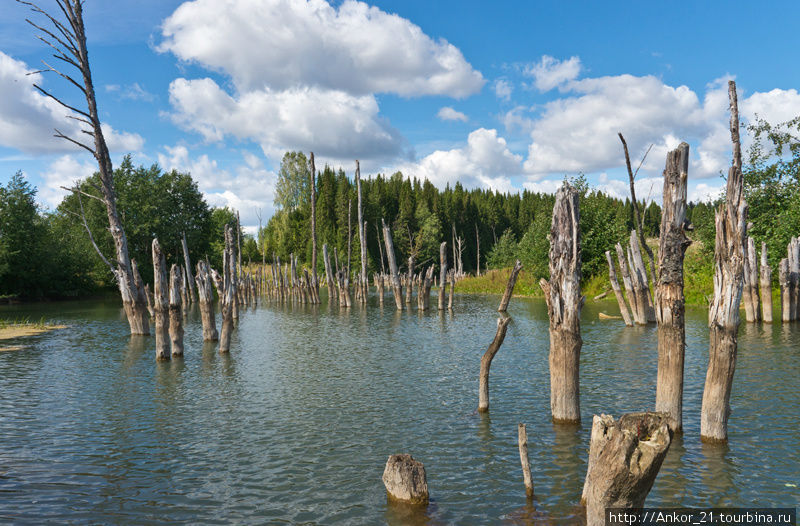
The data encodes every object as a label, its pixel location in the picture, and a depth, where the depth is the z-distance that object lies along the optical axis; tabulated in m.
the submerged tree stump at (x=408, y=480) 6.41
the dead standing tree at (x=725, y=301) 7.66
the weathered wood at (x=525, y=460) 6.04
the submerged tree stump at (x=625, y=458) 4.73
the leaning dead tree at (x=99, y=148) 19.03
